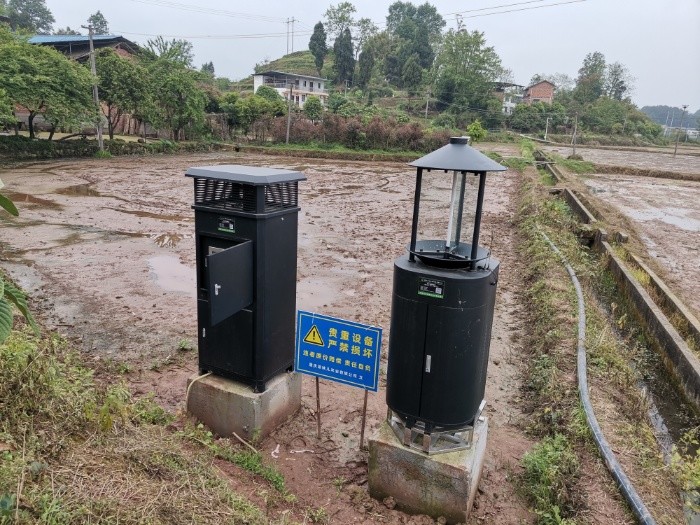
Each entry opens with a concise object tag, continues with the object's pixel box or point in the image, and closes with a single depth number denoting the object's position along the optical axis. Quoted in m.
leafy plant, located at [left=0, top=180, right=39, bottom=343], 1.57
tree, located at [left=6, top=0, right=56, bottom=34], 71.12
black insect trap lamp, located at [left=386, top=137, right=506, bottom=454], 2.87
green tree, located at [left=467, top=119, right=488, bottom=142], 36.08
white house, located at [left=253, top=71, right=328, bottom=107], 55.69
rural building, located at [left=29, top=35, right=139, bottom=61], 33.69
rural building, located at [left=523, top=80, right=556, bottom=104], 72.69
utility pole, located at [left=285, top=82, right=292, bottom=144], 34.18
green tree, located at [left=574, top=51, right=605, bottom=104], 66.56
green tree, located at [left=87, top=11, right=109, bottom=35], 75.38
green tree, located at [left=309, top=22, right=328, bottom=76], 72.50
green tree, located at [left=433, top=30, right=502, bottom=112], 55.72
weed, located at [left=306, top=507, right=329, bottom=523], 2.96
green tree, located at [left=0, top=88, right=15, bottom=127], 19.20
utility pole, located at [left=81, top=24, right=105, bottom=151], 23.53
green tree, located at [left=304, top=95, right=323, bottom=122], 38.69
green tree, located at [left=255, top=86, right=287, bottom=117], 37.62
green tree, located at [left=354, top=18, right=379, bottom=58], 69.60
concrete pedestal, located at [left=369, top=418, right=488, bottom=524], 3.00
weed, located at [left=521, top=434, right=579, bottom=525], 3.06
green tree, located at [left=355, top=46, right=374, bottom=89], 64.12
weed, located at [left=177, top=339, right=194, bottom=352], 5.22
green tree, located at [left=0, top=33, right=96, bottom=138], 20.48
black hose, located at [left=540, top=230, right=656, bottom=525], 2.80
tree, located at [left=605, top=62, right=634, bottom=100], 72.62
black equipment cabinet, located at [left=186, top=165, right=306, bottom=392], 3.32
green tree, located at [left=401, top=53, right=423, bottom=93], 62.34
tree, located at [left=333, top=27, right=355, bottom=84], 66.31
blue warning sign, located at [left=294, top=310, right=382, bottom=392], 3.35
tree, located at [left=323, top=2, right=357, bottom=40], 68.22
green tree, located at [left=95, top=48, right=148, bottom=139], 26.06
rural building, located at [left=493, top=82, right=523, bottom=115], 67.70
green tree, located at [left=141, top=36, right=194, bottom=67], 30.44
